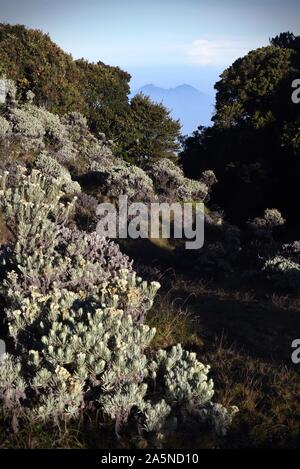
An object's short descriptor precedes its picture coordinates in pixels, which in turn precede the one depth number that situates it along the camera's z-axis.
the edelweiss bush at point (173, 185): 22.48
